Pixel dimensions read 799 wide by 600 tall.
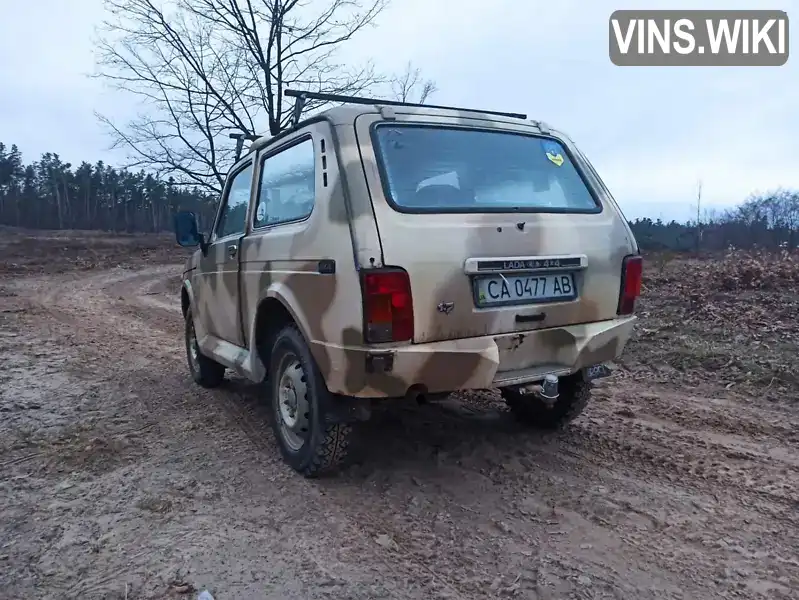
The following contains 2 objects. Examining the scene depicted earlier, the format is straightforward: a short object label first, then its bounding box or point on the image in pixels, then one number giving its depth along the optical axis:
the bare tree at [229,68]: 12.71
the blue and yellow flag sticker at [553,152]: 3.54
